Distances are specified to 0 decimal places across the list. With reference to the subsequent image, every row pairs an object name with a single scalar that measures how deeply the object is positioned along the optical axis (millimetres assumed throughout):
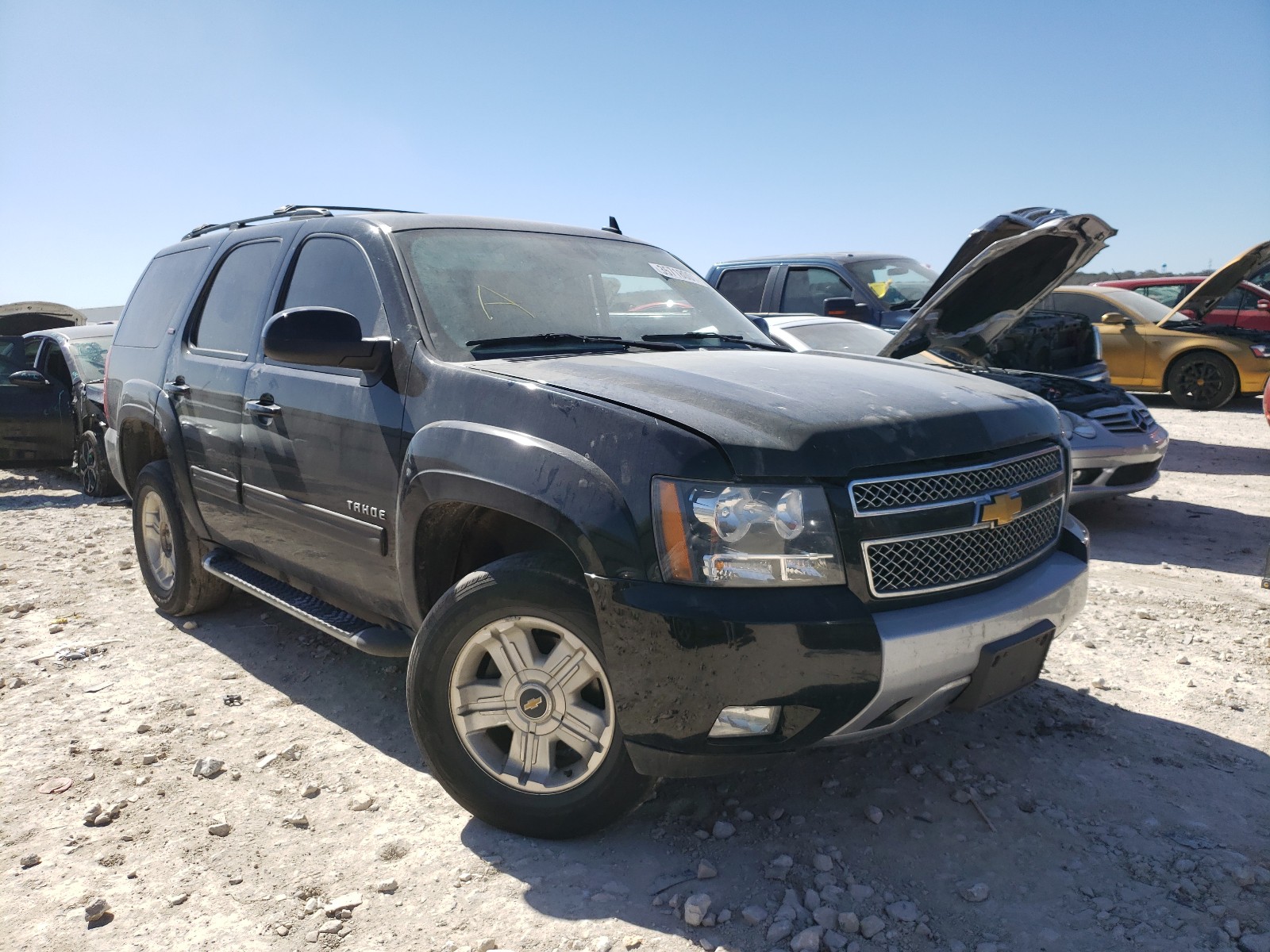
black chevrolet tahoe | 2432
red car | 13656
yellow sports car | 12617
